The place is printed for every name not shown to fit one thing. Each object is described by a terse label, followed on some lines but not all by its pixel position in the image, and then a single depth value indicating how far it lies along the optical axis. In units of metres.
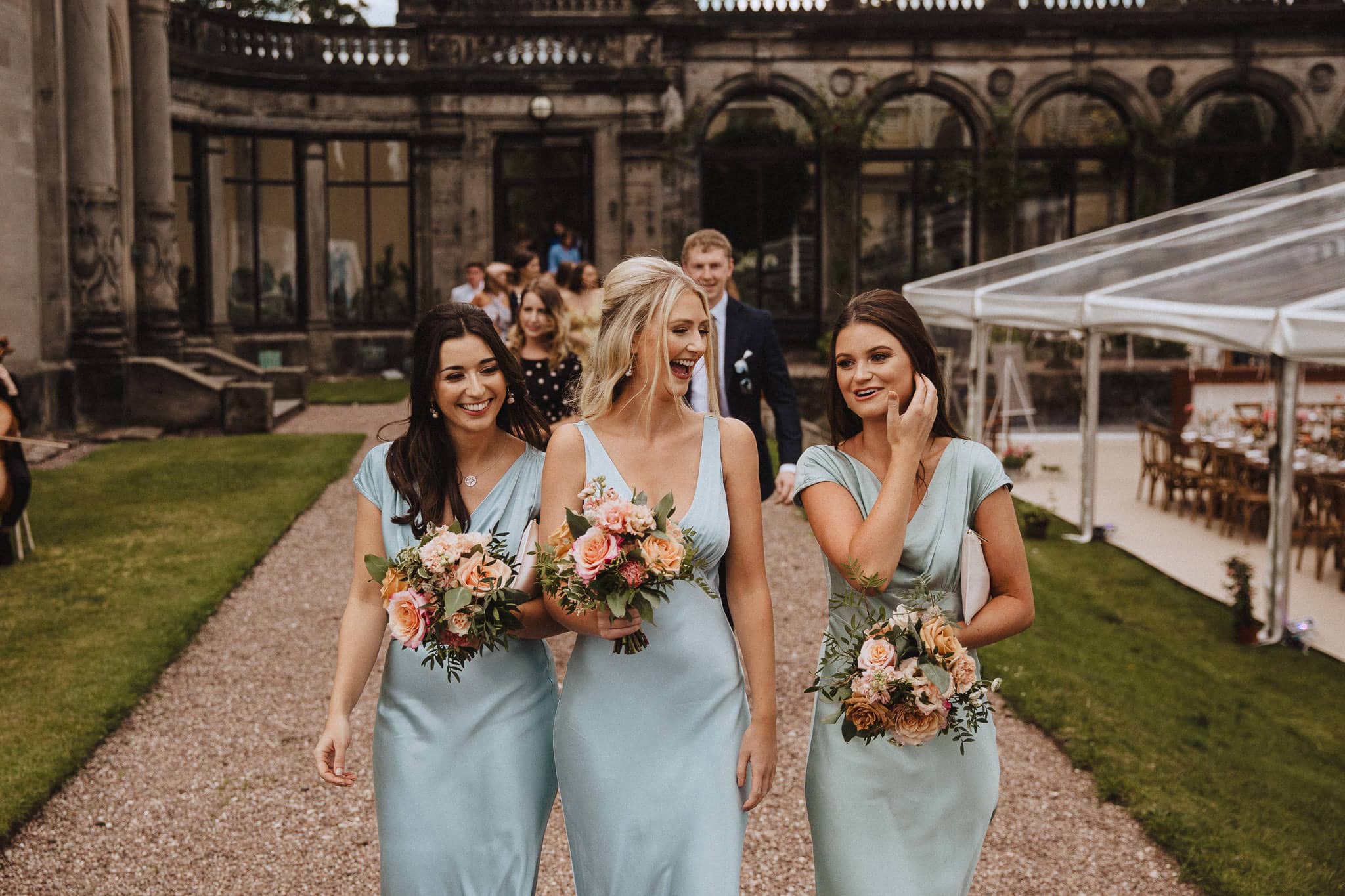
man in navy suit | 6.21
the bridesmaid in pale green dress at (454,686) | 3.13
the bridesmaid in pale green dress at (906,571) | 2.97
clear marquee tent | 8.67
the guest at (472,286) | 15.88
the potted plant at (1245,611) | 9.15
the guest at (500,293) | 10.91
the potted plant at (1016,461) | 15.98
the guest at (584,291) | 8.50
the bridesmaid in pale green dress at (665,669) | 3.02
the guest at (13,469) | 8.77
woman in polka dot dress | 6.92
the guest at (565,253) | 16.61
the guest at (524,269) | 11.20
